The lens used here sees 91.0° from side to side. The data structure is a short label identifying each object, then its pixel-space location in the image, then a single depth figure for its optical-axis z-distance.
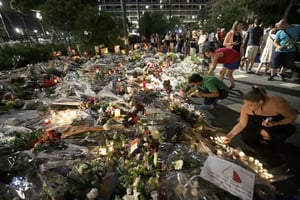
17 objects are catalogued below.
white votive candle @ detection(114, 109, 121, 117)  2.06
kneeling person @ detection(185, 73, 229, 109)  2.53
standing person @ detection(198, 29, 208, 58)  6.49
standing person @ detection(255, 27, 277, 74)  3.94
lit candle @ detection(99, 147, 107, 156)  1.46
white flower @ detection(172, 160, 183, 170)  1.17
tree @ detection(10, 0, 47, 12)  8.33
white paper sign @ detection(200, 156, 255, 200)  0.93
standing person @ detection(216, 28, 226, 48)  5.93
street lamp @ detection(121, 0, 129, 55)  7.34
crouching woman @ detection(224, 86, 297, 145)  1.60
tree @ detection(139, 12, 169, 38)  14.88
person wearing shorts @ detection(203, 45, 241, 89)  3.04
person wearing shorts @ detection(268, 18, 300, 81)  3.36
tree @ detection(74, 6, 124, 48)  6.93
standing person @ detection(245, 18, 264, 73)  4.08
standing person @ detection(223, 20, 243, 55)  3.80
